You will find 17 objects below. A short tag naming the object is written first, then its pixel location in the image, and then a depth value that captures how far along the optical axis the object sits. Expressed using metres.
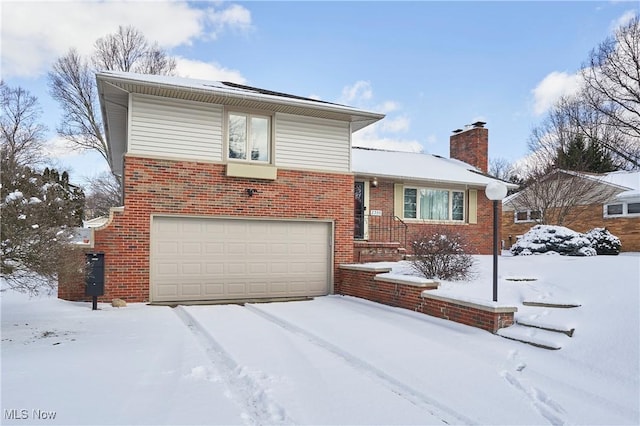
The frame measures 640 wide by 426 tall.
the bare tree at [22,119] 24.81
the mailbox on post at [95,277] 8.35
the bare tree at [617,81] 21.45
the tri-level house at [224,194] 9.38
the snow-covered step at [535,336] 5.60
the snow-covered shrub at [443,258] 9.03
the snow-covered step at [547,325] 5.78
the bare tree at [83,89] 22.69
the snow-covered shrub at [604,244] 12.63
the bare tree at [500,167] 40.12
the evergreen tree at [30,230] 5.53
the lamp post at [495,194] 6.98
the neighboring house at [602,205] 17.53
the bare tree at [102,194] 28.11
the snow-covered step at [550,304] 6.64
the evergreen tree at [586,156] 24.56
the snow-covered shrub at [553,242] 11.59
